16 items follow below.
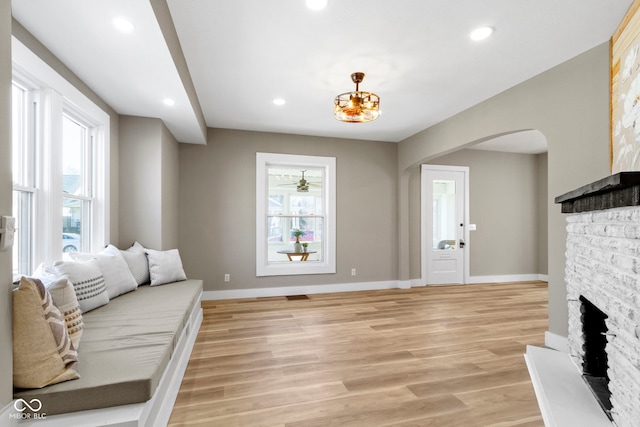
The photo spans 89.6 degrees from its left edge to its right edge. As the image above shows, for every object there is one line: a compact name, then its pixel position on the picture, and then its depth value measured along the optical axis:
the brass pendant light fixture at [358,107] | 2.94
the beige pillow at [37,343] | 1.35
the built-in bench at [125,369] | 1.33
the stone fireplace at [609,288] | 1.29
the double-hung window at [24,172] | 2.19
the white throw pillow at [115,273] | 2.76
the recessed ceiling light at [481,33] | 2.34
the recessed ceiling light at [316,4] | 2.04
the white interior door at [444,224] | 5.95
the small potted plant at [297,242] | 5.46
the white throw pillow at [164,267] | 3.42
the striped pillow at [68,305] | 1.67
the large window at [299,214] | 5.27
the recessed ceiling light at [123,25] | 1.86
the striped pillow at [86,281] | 2.17
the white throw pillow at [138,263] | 3.31
